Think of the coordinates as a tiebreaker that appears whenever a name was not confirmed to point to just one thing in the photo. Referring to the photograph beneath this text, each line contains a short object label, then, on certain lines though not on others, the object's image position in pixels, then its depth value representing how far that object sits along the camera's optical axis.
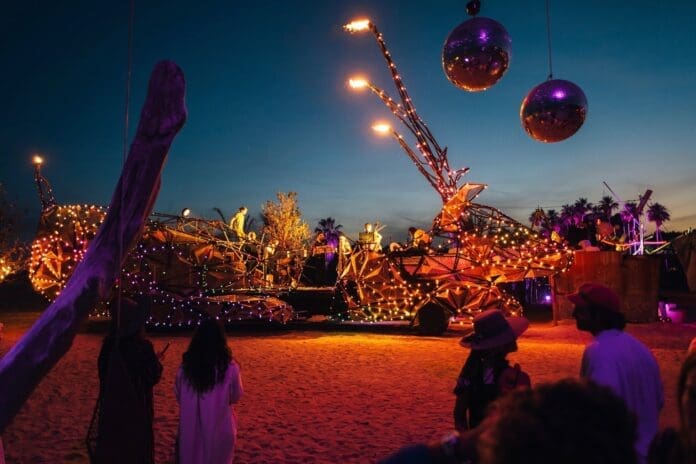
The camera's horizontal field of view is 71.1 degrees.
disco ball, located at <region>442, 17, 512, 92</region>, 7.05
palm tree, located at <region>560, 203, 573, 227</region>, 53.82
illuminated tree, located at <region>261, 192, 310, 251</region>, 31.95
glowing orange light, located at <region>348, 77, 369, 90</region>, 14.52
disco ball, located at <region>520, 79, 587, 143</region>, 7.09
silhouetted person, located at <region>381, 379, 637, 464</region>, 1.00
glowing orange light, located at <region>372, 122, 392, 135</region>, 16.16
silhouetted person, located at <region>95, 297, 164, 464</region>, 2.73
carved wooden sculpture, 1.94
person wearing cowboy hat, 3.16
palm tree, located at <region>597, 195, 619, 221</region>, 56.31
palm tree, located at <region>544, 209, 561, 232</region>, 54.53
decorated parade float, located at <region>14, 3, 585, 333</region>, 14.74
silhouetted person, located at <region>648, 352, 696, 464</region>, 1.33
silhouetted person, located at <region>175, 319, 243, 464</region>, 3.78
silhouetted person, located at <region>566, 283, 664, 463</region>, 2.74
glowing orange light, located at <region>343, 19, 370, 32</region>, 12.13
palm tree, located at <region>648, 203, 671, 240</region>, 55.69
